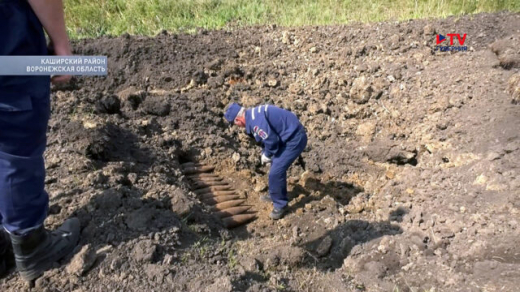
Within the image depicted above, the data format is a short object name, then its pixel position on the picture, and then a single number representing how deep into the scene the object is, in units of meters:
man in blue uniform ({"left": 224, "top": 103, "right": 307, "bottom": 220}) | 4.12
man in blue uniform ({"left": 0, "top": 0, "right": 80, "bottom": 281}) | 2.12
